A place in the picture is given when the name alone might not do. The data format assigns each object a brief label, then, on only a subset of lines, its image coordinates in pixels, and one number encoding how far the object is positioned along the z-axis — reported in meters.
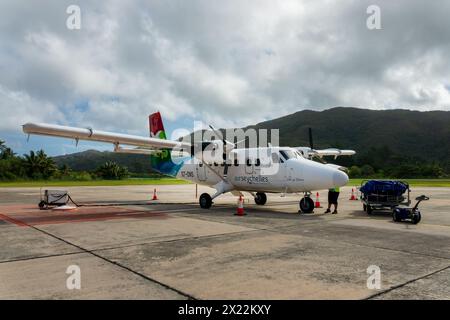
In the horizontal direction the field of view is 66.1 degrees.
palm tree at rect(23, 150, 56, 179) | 65.19
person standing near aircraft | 14.34
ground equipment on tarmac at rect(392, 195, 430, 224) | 11.37
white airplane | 13.27
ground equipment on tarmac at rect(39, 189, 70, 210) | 15.35
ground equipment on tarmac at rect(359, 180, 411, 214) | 13.82
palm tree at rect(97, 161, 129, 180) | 72.44
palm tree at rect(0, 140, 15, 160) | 74.11
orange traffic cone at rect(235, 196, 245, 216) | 13.30
